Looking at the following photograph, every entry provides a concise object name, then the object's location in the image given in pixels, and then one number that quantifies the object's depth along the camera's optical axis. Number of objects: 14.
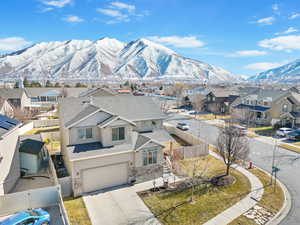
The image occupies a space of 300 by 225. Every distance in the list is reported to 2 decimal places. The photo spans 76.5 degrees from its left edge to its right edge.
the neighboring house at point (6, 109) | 35.87
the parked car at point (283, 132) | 31.25
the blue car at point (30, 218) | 10.71
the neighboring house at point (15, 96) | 48.94
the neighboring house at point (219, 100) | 53.59
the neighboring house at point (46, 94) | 56.21
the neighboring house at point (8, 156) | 13.86
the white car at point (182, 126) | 35.22
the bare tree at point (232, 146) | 17.69
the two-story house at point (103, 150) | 15.43
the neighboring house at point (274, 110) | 36.84
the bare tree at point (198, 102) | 51.84
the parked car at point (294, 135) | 29.73
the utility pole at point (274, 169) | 16.06
